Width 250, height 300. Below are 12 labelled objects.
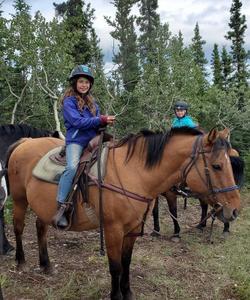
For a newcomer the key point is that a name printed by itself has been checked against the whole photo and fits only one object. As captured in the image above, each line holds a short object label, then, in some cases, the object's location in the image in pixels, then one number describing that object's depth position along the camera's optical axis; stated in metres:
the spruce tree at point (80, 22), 16.39
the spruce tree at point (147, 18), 30.17
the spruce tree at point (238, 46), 28.31
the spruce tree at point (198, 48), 36.84
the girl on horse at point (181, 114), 5.08
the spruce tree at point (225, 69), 31.41
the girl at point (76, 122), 3.01
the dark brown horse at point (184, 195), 4.54
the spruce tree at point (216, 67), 33.23
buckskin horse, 2.67
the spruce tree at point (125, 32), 27.05
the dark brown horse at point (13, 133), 4.65
